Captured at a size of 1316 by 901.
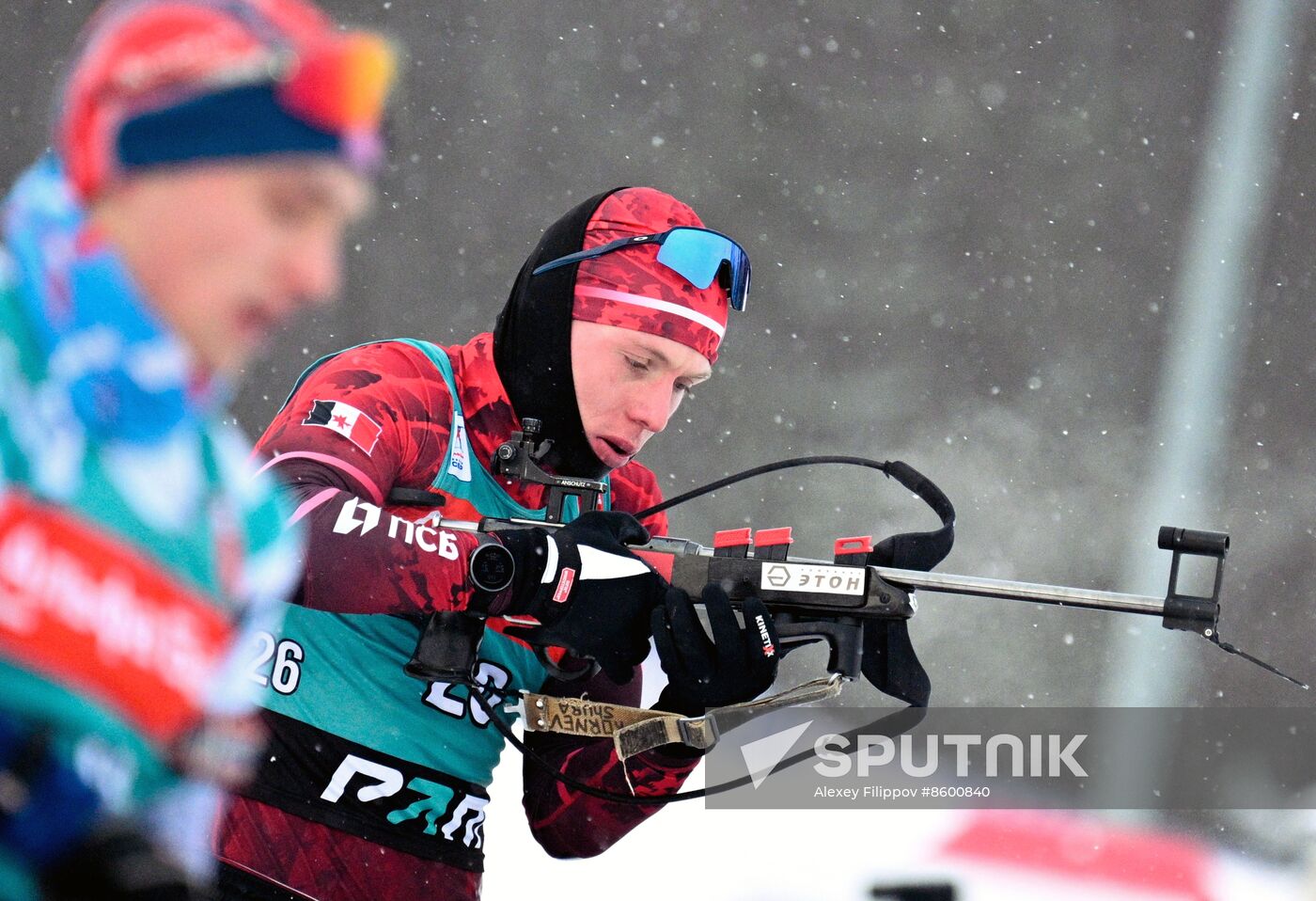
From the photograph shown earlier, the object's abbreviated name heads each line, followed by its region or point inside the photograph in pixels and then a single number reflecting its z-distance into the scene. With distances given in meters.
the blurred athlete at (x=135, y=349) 9.35
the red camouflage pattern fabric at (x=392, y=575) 13.87
